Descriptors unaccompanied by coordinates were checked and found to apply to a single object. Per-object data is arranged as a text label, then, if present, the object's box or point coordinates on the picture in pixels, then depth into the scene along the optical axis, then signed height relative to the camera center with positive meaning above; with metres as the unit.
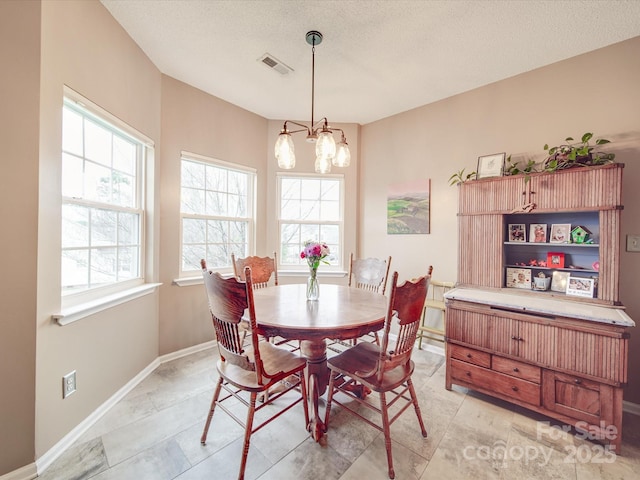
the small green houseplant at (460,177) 2.65 +0.67
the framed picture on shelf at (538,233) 2.29 +0.08
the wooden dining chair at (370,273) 2.70 -0.35
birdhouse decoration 2.08 +0.07
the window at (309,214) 3.70 +0.35
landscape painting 3.19 +0.41
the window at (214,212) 2.96 +0.31
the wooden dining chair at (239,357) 1.37 -0.67
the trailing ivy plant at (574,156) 1.94 +0.65
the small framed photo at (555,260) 2.22 -0.14
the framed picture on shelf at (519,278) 2.33 -0.31
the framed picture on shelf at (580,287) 2.01 -0.33
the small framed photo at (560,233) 2.17 +0.08
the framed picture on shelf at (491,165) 2.51 +0.73
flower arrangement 1.98 -0.10
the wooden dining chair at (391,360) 1.43 -0.77
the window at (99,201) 1.76 +0.26
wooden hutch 1.69 -0.45
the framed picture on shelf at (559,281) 2.18 -0.31
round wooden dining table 1.49 -0.47
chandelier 1.87 +0.66
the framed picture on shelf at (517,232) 2.37 +0.09
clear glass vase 2.07 -0.38
